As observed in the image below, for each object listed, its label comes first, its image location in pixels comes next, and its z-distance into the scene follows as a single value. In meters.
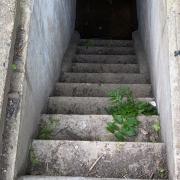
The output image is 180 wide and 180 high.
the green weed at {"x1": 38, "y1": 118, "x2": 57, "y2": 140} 3.23
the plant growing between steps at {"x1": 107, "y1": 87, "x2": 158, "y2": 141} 3.18
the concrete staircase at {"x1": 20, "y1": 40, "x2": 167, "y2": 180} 2.77
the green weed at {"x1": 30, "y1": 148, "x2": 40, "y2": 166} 2.87
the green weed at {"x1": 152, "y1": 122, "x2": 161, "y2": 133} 3.20
